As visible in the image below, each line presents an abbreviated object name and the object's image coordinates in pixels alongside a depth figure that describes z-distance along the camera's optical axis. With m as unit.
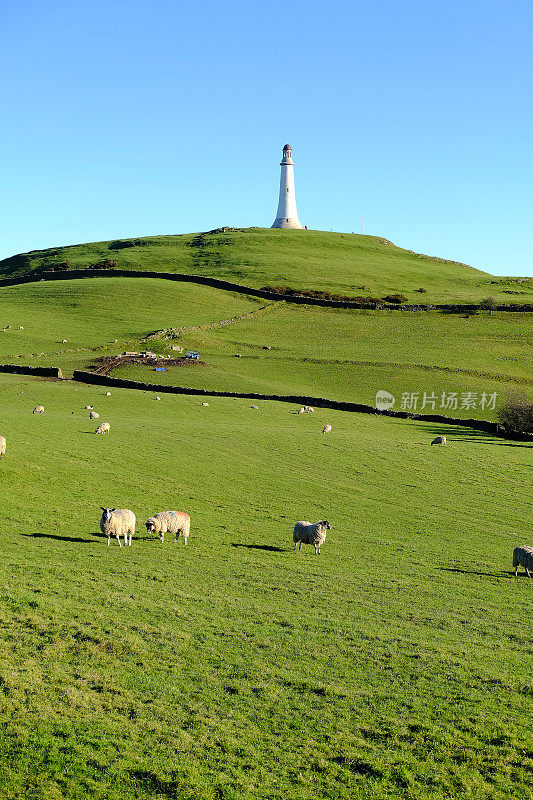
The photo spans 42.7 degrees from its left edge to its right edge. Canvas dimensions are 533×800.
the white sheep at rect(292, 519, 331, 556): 23.80
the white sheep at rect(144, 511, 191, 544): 23.59
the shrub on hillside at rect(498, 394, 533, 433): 53.44
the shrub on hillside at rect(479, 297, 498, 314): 98.03
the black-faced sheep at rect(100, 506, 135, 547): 22.28
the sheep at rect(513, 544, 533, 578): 22.83
